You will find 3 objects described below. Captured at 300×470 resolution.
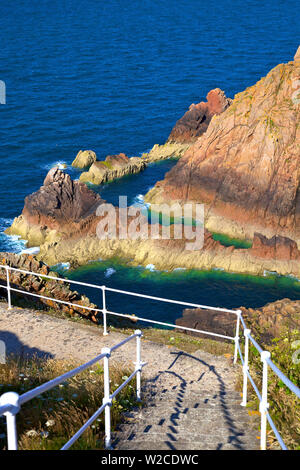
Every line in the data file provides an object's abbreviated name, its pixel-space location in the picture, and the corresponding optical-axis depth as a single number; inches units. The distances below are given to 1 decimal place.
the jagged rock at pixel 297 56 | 1783.5
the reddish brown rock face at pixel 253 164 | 1617.9
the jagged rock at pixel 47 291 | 590.9
